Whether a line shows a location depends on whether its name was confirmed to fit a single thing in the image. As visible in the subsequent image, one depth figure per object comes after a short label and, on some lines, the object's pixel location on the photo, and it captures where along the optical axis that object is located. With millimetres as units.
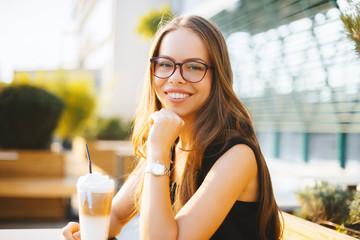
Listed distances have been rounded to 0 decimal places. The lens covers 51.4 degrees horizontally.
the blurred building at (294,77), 5152
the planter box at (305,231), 1444
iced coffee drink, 1101
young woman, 1207
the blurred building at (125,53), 19250
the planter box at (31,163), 5062
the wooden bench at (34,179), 4999
